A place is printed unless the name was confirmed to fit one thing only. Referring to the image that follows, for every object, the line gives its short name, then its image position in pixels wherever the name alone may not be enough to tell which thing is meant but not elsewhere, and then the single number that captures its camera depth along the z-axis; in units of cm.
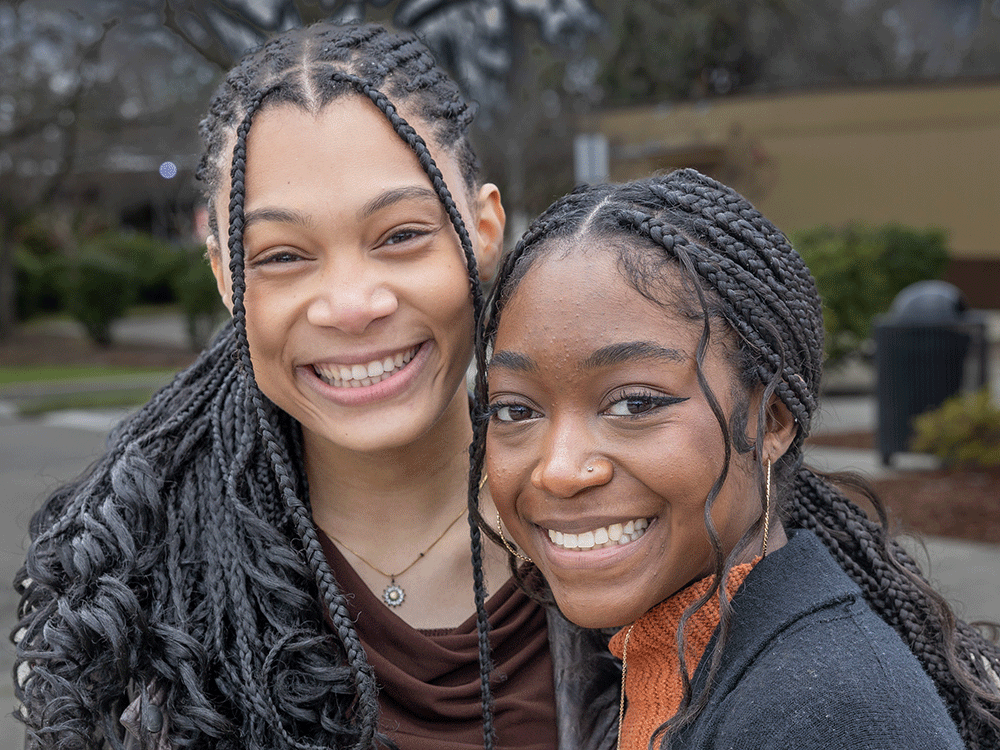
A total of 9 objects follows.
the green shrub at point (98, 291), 2031
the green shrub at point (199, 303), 1881
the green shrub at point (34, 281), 2459
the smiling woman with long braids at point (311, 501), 181
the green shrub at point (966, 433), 743
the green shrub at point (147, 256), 2508
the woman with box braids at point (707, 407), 160
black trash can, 807
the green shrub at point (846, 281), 1227
